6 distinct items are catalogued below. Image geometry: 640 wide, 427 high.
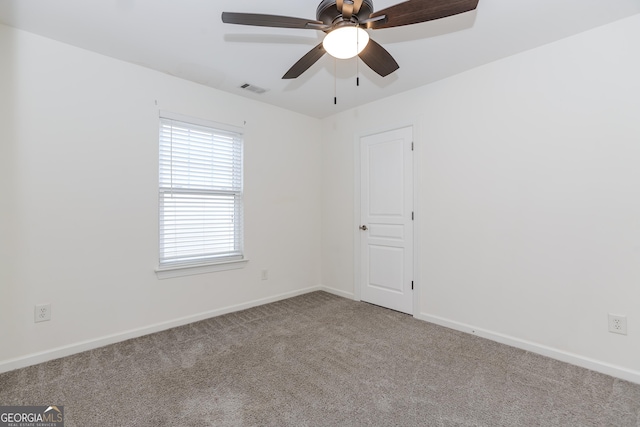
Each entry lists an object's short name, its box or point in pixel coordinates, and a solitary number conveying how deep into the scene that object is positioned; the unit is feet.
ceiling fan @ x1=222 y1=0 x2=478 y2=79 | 5.08
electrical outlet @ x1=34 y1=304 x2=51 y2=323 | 7.57
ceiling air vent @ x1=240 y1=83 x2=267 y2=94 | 10.70
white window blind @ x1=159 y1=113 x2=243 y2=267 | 9.87
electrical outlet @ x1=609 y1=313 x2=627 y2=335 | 6.92
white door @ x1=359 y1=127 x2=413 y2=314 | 11.04
